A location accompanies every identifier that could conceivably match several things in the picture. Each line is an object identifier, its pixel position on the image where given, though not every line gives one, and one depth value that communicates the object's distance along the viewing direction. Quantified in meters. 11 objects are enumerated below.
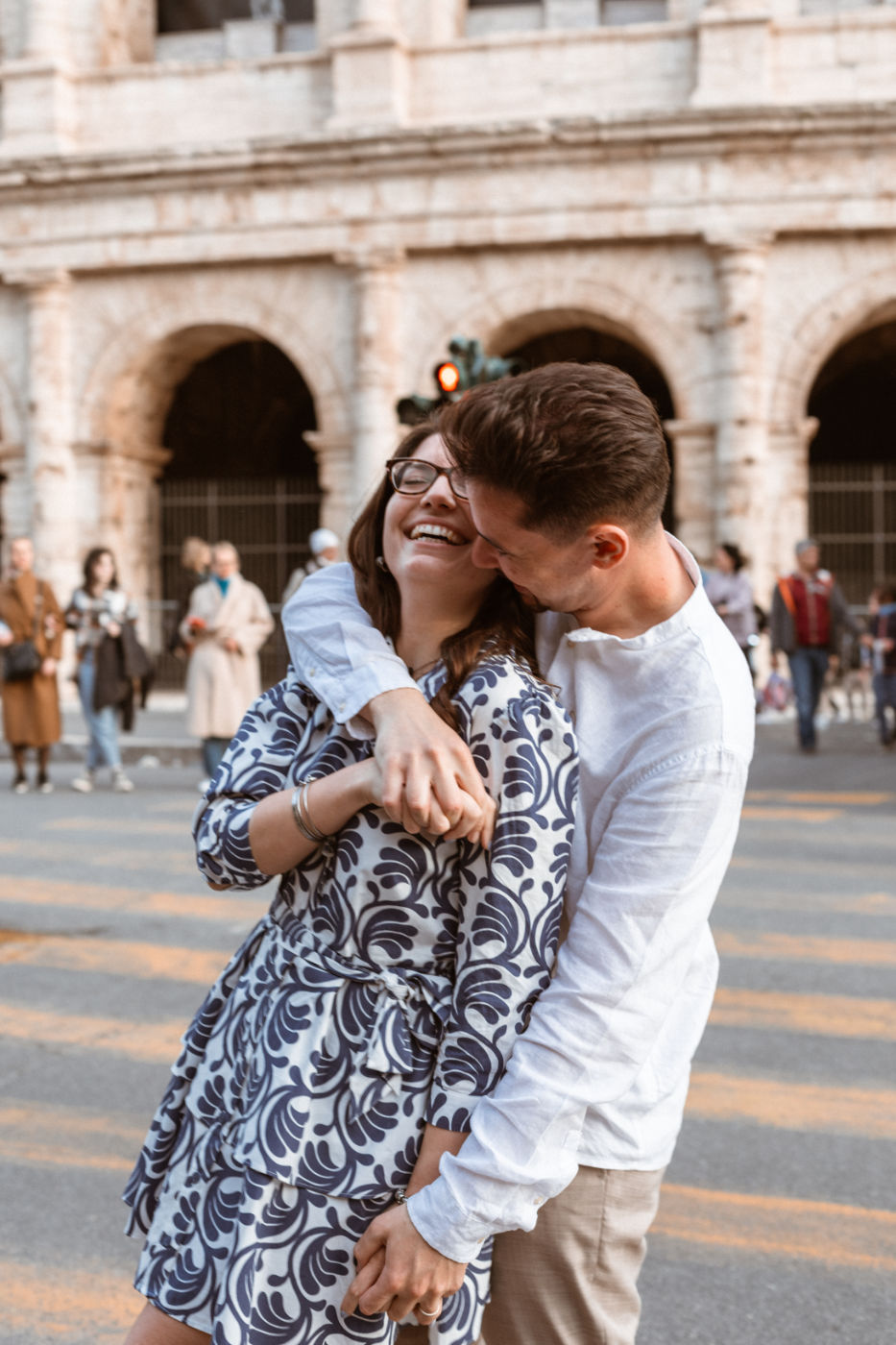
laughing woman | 1.64
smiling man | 1.55
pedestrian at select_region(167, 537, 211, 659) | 10.80
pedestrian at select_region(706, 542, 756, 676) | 13.35
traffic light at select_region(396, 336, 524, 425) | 10.20
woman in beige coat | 10.27
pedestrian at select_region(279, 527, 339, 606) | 11.66
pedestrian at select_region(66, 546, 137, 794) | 11.06
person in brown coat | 11.12
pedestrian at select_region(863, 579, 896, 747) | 13.27
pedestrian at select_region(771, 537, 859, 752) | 13.19
